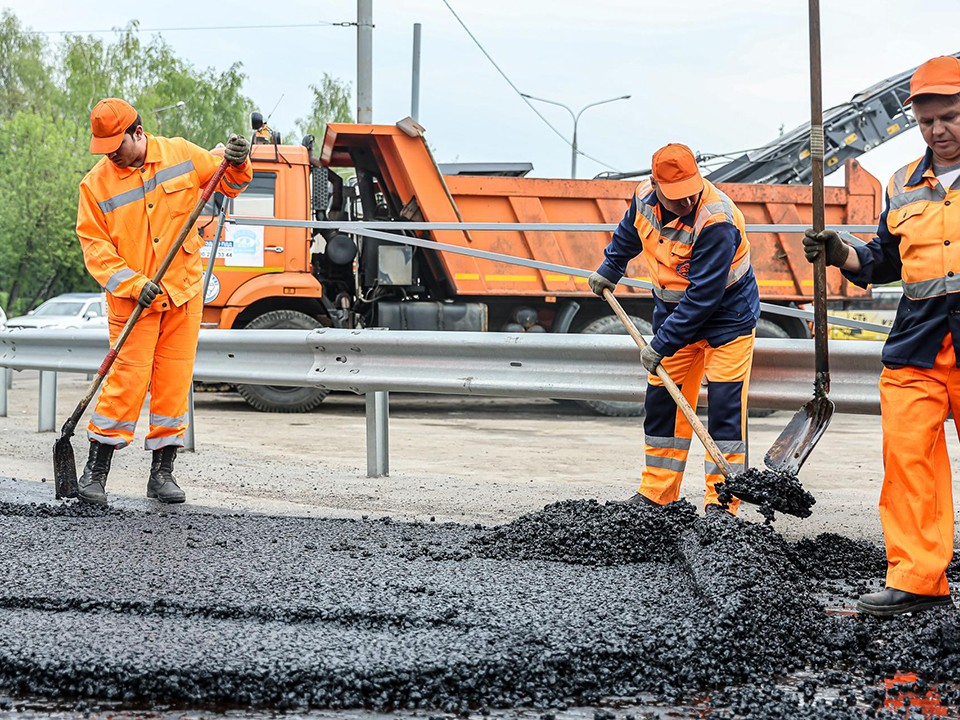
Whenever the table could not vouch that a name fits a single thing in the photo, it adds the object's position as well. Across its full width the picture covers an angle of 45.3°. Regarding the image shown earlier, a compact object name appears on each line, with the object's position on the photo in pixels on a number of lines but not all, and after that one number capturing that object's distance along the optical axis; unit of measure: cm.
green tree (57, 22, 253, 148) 4062
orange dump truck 1091
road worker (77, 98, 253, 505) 530
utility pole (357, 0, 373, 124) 1622
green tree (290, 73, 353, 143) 4275
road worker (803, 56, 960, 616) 344
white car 1994
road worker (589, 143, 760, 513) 466
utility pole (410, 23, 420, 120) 2327
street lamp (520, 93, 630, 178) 3150
